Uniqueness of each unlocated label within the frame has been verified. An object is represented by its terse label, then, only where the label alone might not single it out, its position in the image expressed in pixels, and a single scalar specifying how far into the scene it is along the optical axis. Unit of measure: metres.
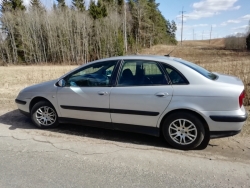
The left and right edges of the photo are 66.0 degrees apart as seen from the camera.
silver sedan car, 2.93
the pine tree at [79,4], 35.26
